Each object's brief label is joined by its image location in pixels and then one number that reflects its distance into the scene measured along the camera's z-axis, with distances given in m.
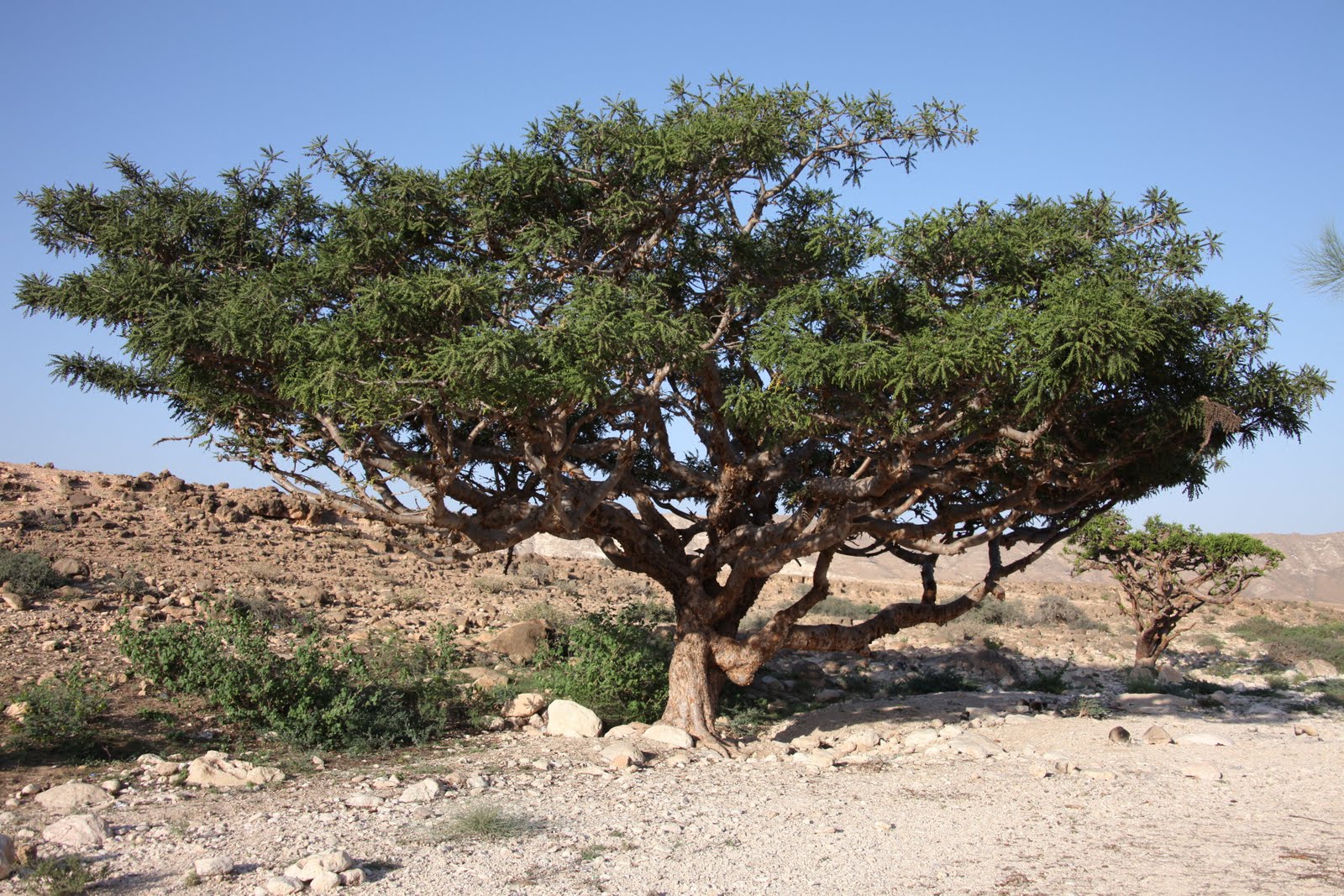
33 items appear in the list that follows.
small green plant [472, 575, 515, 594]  22.07
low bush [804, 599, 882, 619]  29.34
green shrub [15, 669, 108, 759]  9.00
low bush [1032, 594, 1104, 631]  32.03
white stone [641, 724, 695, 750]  10.91
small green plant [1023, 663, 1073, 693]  18.69
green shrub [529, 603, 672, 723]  12.14
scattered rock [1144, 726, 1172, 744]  11.89
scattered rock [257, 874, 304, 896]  5.61
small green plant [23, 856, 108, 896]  5.44
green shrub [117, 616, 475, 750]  9.98
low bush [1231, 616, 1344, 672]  26.84
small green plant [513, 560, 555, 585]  25.45
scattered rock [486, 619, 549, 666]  15.62
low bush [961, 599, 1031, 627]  31.12
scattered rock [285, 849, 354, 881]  5.80
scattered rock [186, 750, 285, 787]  8.25
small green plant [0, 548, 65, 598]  14.28
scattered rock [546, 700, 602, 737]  11.22
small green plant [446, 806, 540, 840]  6.93
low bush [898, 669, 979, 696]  17.30
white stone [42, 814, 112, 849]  6.43
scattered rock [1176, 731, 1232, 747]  11.92
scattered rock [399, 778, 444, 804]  7.94
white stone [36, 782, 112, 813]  7.31
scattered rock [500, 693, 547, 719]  12.05
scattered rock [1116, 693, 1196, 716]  15.33
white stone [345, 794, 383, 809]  7.64
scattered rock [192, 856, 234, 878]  5.86
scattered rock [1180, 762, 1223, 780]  9.92
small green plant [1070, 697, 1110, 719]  14.19
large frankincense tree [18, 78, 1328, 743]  8.58
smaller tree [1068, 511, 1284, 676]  22.41
